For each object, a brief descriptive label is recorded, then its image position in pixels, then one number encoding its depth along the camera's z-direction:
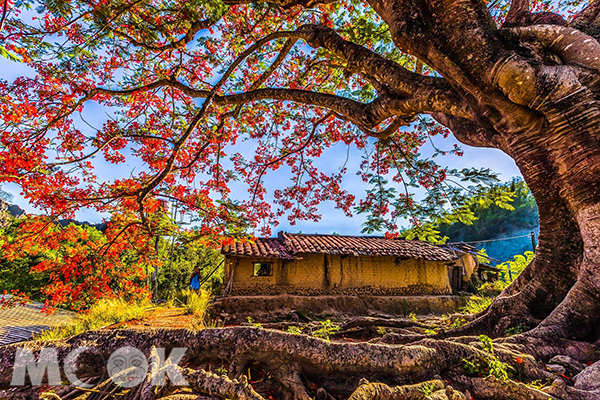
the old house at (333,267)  11.24
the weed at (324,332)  3.99
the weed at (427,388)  1.73
